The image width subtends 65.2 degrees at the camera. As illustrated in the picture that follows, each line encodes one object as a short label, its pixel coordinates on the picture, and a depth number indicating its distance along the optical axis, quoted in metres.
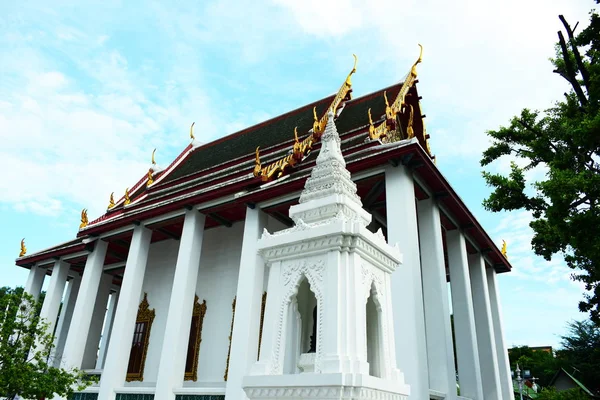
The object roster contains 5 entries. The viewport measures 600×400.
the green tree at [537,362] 26.86
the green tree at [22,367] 7.28
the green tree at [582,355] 21.50
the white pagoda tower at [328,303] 3.24
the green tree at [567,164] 5.75
